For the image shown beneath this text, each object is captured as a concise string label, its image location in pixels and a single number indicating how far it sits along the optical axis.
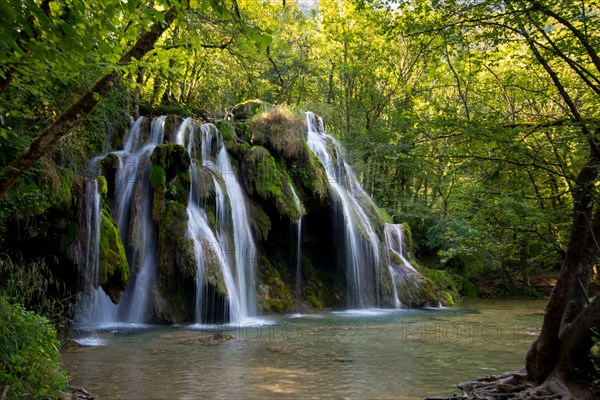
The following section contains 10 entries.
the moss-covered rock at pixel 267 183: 15.40
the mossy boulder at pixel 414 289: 17.95
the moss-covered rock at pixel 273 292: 14.24
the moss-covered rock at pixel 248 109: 18.38
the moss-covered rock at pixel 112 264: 9.82
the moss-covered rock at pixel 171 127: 14.83
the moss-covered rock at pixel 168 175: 12.39
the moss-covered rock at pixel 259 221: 14.94
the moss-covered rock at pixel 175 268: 11.74
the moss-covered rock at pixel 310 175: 16.91
